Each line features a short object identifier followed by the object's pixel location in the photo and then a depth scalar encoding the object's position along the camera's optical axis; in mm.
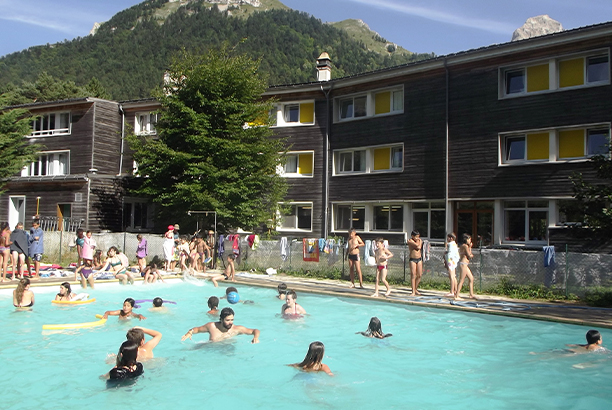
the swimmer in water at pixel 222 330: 11586
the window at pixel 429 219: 26688
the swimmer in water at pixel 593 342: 10500
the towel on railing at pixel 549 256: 16080
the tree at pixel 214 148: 25109
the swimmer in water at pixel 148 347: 10180
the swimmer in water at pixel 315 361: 9209
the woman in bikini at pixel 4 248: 17906
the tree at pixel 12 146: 30178
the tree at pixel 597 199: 14203
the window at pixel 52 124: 37375
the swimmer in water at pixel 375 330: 12078
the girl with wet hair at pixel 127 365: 8742
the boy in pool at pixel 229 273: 20466
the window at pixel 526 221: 23406
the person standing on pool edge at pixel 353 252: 18969
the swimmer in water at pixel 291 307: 14201
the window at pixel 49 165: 37281
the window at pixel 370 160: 28592
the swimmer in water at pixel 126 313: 13131
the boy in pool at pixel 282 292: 16344
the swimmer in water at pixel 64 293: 15445
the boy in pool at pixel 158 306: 15172
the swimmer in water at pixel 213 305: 14680
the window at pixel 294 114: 31672
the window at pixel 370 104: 28625
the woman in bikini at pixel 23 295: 14516
